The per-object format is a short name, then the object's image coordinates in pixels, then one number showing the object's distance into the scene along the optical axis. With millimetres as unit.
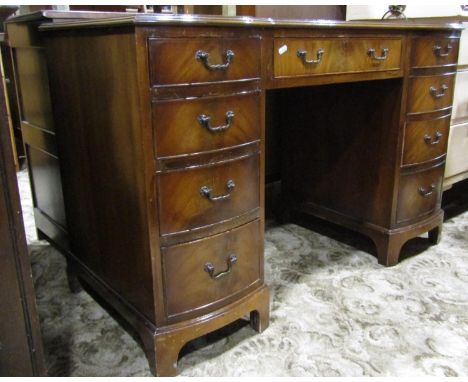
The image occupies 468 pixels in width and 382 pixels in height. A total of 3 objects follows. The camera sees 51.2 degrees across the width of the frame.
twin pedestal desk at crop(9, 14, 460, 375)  1032
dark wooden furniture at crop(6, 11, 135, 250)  1428
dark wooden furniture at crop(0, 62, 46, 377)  772
